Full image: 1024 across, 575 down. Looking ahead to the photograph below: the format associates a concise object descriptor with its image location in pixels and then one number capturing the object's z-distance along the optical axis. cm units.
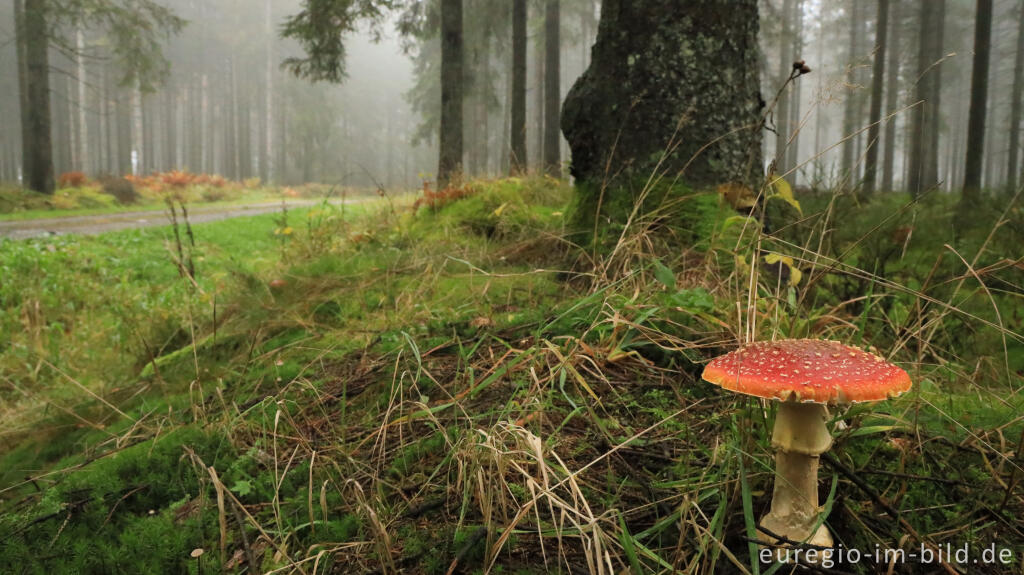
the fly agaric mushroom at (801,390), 102
